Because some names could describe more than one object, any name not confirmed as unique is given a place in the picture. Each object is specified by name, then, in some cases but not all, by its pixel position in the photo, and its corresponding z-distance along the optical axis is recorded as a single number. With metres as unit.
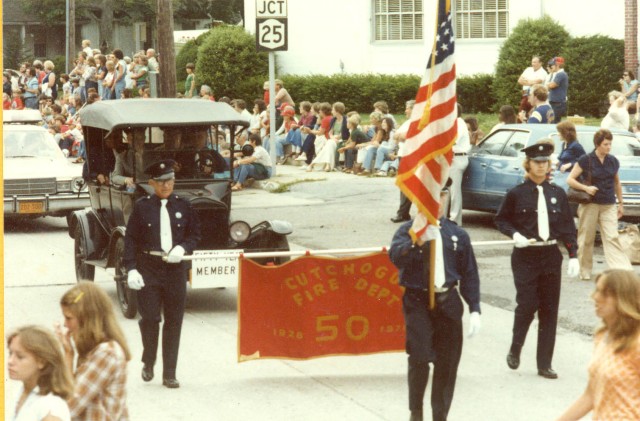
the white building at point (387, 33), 35.97
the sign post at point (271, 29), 24.16
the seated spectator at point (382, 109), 24.74
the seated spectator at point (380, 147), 24.52
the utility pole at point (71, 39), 47.09
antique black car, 13.15
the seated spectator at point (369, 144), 24.50
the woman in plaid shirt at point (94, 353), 5.88
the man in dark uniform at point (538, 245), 10.11
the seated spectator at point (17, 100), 41.78
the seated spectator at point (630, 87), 25.38
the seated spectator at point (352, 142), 25.67
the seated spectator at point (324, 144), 26.78
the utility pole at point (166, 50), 23.02
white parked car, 19.61
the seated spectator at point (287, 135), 28.52
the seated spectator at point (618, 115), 22.39
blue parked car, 17.89
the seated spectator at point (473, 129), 19.87
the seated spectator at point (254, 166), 23.89
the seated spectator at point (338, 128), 26.55
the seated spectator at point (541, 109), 20.80
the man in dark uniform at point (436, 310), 8.32
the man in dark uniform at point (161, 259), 9.81
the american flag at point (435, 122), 8.59
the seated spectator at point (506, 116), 20.38
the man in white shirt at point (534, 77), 25.36
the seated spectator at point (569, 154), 15.91
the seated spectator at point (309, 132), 27.80
